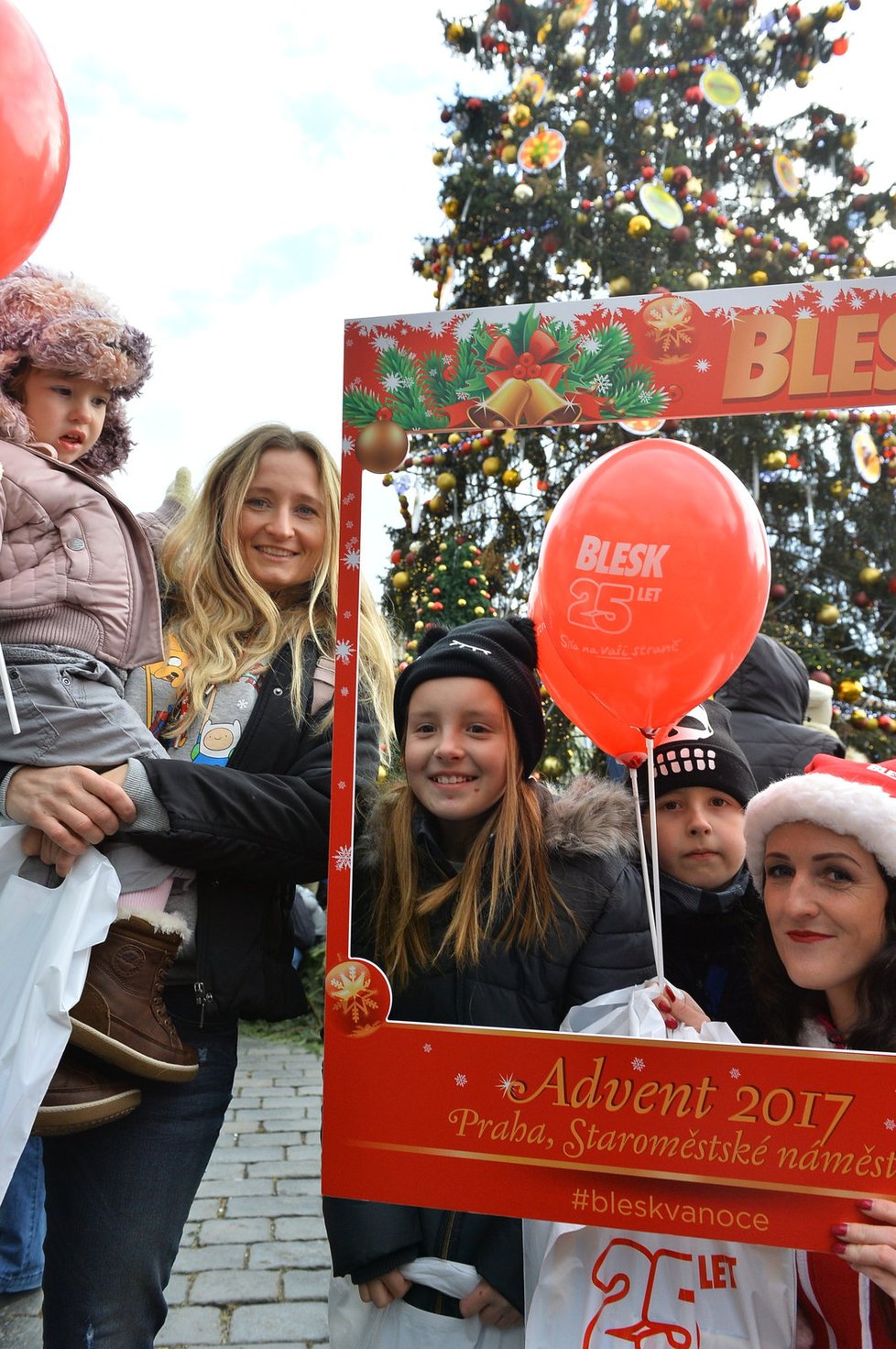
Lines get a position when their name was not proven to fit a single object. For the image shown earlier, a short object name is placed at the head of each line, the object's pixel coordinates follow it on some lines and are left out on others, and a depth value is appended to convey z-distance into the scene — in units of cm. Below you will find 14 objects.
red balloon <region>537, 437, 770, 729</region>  155
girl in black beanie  167
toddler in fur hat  167
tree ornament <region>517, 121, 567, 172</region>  564
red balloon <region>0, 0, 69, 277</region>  143
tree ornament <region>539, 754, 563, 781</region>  278
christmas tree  525
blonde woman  169
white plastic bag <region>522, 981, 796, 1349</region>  150
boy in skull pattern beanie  180
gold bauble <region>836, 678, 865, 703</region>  397
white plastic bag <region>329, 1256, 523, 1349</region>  170
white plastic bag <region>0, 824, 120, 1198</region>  155
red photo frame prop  143
